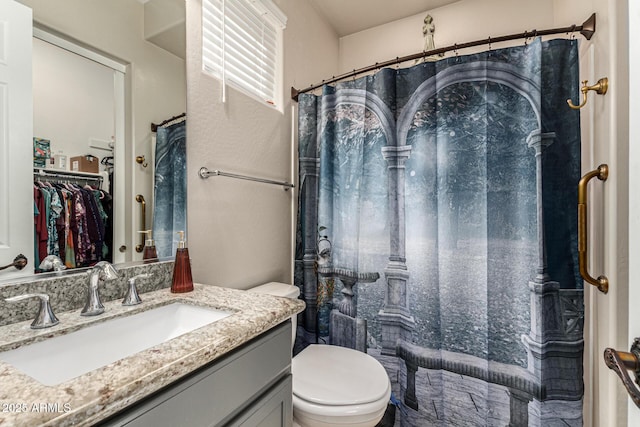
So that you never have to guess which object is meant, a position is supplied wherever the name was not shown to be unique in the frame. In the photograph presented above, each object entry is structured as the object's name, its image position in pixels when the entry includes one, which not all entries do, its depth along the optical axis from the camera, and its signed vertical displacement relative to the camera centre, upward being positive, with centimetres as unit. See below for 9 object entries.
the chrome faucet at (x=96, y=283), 78 -20
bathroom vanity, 42 -29
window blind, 132 +90
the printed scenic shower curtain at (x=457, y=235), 121 -12
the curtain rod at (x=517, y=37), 121 +81
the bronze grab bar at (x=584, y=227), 103 -6
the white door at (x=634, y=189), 49 +4
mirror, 80 +42
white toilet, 108 -74
